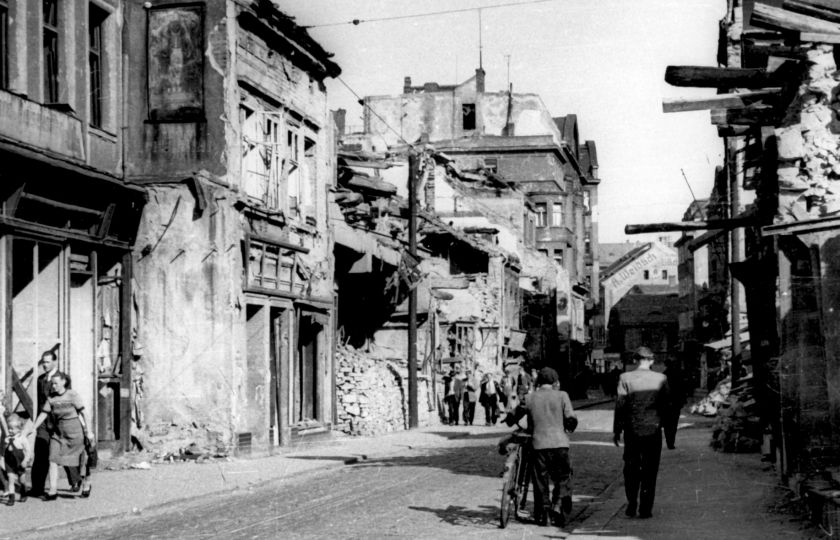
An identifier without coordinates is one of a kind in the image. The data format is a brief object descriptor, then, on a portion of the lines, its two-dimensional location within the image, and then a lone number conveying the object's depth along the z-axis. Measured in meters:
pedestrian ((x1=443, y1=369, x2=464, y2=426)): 36.22
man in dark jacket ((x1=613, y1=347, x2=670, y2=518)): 12.20
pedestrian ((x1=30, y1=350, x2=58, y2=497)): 15.52
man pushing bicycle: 12.05
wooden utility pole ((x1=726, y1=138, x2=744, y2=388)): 28.43
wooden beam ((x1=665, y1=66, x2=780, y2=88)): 13.44
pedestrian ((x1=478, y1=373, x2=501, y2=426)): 36.16
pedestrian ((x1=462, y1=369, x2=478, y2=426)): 36.03
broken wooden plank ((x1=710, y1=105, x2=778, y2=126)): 14.57
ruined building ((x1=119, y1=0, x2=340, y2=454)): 21.02
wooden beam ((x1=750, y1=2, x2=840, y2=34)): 12.14
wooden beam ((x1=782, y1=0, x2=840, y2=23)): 12.57
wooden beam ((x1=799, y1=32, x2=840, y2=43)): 12.29
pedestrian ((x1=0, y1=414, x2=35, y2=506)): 14.38
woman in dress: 14.62
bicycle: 11.69
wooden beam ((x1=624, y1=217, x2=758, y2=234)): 17.30
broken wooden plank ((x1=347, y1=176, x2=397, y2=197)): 36.32
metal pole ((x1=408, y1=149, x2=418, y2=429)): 30.78
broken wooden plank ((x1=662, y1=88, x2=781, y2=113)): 13.80
